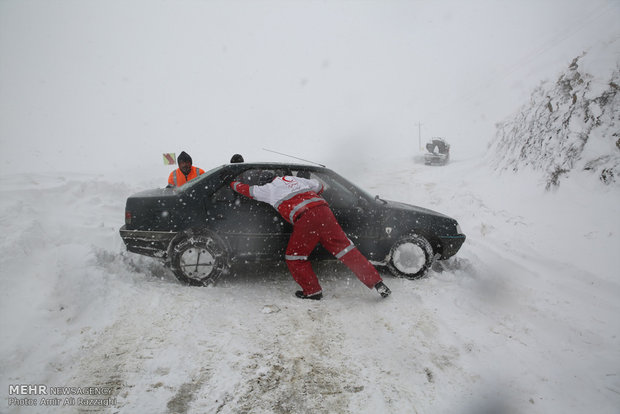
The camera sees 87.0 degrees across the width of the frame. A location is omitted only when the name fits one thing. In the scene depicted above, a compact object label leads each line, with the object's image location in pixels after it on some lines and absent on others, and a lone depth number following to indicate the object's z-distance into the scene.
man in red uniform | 3.63
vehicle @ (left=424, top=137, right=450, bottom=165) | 21.10
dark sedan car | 3.93
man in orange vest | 5.61
